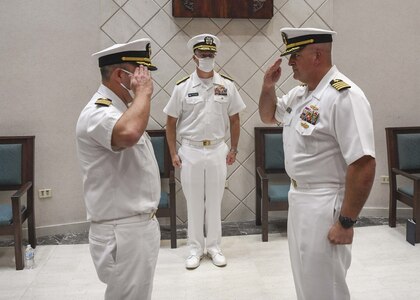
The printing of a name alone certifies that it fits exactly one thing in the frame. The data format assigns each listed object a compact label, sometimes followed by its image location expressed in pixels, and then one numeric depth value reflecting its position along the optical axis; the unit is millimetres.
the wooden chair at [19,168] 3904
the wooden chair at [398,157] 4285
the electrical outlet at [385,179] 4629
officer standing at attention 3553
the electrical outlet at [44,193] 4207
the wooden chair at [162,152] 4223
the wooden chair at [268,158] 4320
